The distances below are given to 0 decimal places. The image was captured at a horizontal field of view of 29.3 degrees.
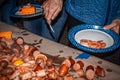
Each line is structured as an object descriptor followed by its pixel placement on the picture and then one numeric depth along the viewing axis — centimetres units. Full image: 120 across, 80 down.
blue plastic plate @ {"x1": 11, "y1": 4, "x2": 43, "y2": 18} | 195
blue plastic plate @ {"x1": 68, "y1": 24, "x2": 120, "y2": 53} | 172
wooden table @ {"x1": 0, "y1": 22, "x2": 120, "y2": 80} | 155
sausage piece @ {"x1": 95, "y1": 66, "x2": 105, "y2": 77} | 150
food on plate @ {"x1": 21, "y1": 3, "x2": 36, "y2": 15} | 197
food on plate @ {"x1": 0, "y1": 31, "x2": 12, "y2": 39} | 177
